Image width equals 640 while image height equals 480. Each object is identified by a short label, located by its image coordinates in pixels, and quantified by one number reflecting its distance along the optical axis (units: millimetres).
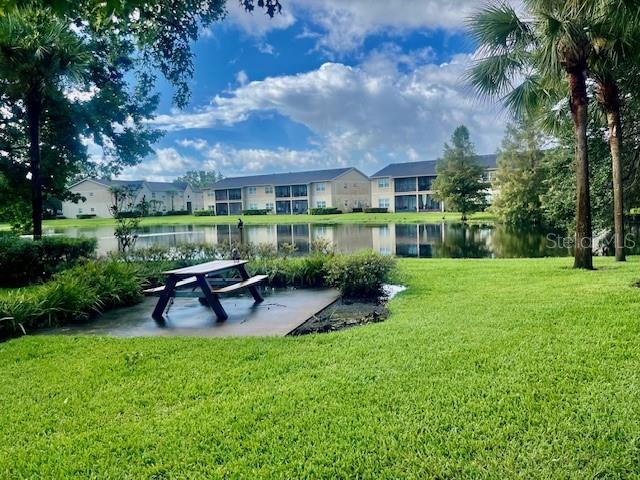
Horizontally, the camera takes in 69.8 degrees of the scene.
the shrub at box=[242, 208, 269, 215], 65250
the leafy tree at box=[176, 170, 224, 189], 111462
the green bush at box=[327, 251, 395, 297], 8359
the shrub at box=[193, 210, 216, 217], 67375
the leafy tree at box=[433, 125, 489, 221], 42875
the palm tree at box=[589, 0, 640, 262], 6986
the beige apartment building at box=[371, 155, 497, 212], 59406
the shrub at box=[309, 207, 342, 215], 58750
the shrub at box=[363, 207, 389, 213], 60712
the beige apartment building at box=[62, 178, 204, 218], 67000
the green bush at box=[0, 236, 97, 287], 10258
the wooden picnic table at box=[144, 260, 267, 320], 6711
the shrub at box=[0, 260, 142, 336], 6473
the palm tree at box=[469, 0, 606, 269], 8914
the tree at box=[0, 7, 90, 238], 11547
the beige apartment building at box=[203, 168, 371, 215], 63562
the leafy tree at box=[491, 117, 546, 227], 35156
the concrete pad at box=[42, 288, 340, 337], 6152
